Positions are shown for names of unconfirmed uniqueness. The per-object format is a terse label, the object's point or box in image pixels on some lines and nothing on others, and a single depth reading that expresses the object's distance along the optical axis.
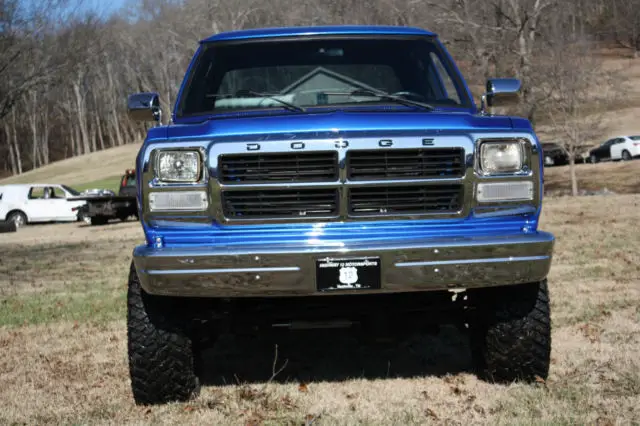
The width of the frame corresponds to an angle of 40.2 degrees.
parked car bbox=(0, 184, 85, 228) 28.98
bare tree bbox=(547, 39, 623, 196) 31.22
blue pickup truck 4.13
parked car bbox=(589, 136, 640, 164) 41.41
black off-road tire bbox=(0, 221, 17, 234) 25.45
